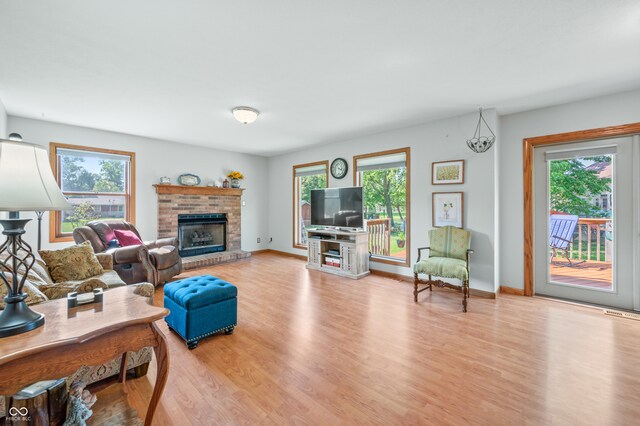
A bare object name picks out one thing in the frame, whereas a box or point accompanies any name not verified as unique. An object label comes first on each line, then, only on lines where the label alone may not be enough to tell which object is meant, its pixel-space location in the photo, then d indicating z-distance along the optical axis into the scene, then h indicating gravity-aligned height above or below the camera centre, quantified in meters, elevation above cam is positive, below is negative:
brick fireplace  5.39 +0.04
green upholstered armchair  3.29 -0.62
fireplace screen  5.80 -0.46
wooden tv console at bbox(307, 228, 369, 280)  4.74 -0.73
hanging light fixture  3.63 +0.93
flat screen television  4.90 +0.08
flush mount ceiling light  3.63 +1.28
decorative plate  5.61 +0.66
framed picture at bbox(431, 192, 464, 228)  3.97 +0.03
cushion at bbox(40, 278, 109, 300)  2.02 -0.56
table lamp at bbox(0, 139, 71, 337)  1.14 +0.06
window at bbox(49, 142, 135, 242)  4.45 +0.48
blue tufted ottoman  2.40 -0.86
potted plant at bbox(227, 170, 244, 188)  6.37 +0.79
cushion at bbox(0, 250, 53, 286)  2.00 -0.47
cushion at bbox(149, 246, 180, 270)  4.01 -0.66
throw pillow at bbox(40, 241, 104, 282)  2.62 -0.50
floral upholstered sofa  1.62 -0.59
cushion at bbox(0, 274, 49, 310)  1.55 -0.47
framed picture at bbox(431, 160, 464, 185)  3.98 +0.57
